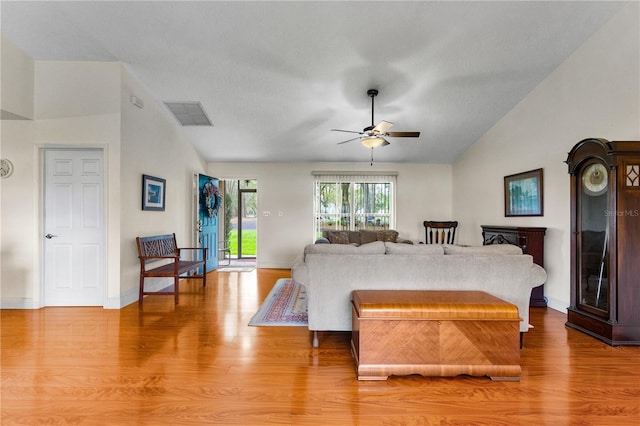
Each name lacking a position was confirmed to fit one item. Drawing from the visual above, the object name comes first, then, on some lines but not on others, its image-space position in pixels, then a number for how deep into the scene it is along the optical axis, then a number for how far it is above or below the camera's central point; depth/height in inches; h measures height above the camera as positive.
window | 260.5 +9.4
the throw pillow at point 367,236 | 220.0 -16.4
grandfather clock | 102.9 -9.6
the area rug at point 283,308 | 122.6 -45.4
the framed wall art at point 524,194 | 157.5 +12.3
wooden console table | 148.7 -15.9
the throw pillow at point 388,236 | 222.2 -16.4
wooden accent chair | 231.6 -14.0
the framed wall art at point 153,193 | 160.2 +12.2
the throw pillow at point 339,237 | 217.0 -16.9
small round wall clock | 139.3 +21.6
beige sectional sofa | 96.8 -20.7
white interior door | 143.9 -7.2
